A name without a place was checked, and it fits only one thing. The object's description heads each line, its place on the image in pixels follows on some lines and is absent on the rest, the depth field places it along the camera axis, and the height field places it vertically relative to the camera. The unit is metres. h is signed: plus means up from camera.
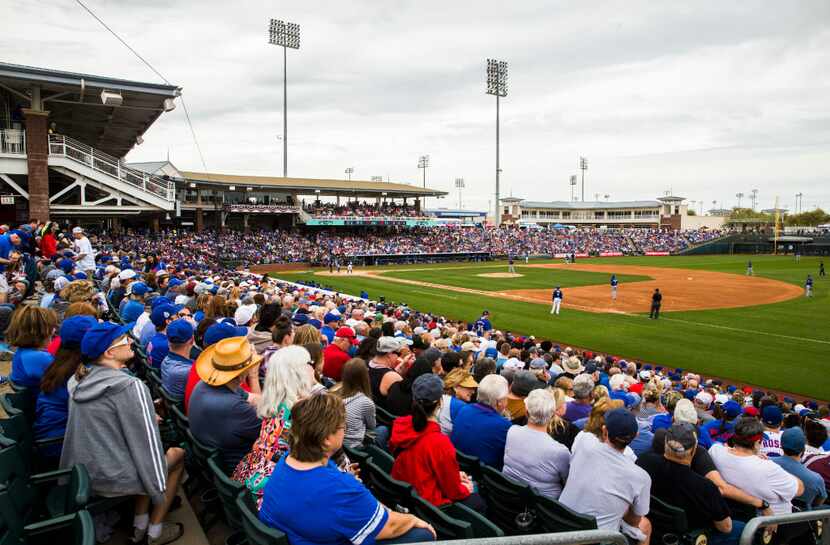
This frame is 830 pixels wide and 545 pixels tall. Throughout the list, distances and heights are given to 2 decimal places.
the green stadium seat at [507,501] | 4.19 -2.18
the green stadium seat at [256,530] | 2.76 -1.60
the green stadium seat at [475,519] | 3.53 -2.03
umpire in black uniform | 24.23 -3.20
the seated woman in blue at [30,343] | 4.80 -1.12
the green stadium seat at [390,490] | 3.78 -1.93
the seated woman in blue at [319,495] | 2.87 -1.45
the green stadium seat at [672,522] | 4.14 -2.28
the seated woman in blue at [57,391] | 4.33 -1.37
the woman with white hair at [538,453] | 4.35 -1.82
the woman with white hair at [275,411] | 3.67 -1.29
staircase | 21.48 +2.31
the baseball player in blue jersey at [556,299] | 25.28 -3.18
